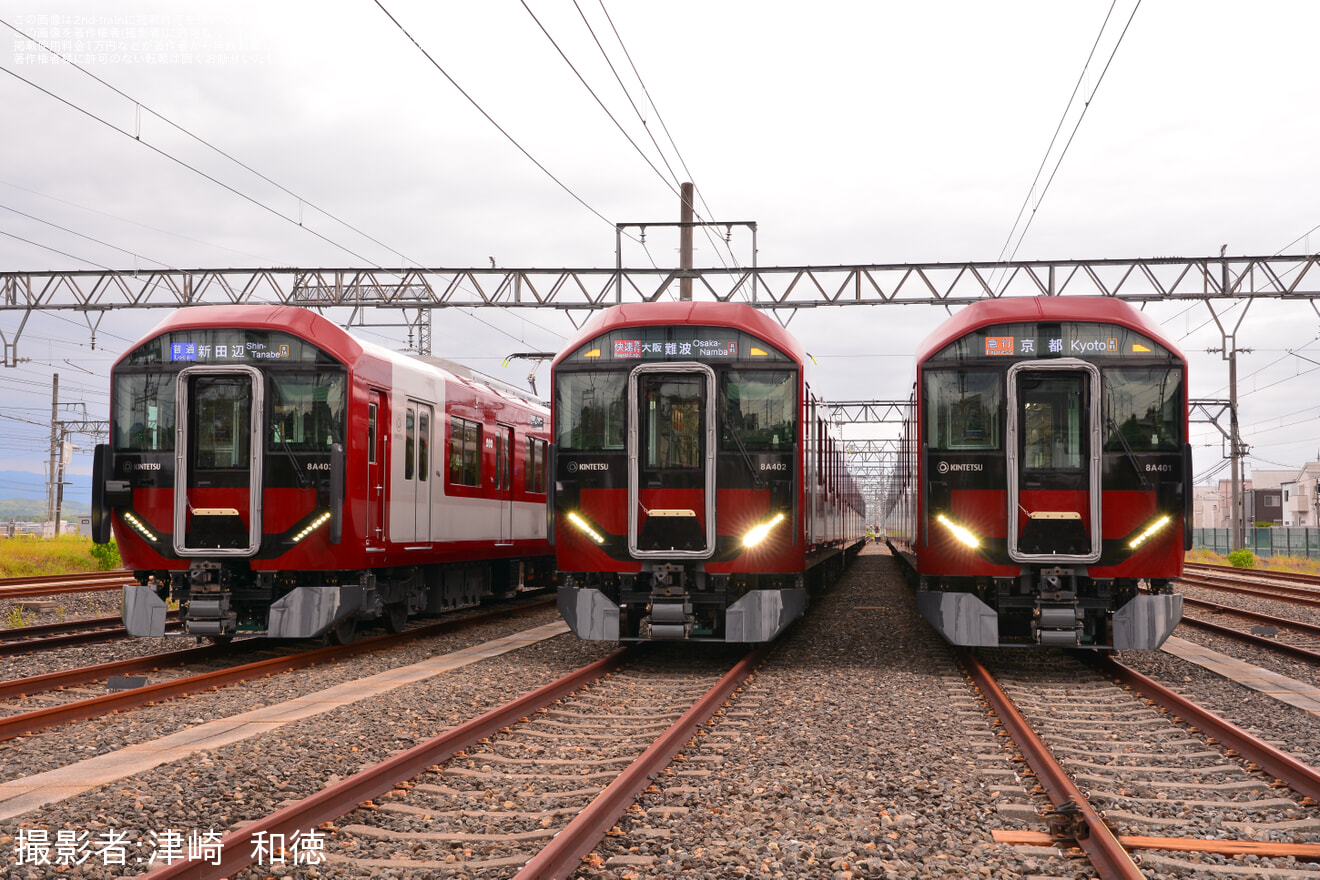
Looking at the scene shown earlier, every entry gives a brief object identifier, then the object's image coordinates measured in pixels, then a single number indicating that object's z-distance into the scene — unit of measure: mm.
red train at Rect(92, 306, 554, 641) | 11375
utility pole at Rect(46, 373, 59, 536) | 52688
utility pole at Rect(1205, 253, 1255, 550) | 38438
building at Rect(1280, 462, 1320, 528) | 77938
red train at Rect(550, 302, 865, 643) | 11070
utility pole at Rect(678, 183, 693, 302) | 22359
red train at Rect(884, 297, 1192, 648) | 10430
